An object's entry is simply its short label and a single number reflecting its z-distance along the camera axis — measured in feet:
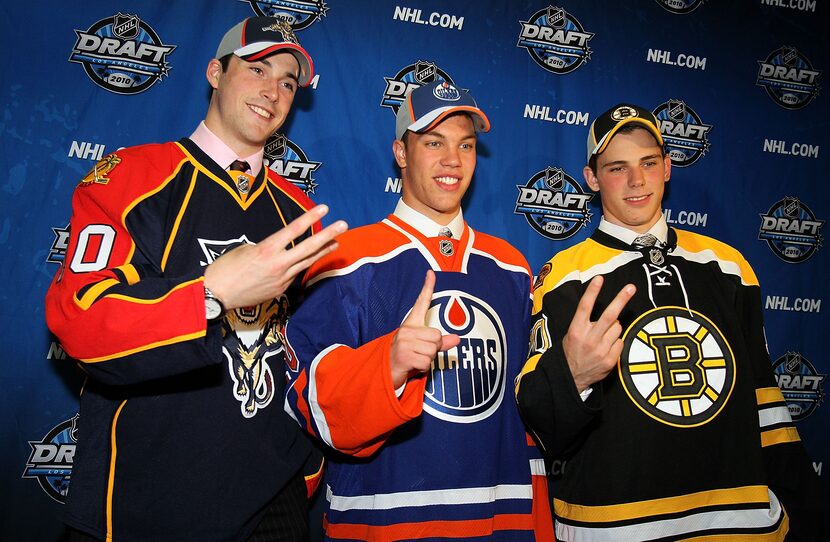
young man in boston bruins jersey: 5.39
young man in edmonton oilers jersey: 4.85
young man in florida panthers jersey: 4.00
